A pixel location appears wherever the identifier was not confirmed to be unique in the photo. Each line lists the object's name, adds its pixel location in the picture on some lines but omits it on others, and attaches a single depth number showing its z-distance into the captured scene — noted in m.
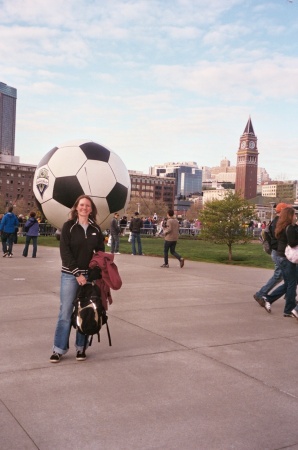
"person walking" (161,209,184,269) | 13.12
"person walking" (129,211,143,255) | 16.96
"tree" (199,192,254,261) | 15.19
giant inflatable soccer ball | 14.20
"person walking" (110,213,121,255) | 16.80
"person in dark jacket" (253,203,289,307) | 7.35
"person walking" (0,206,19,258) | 14.97
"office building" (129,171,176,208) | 162.12
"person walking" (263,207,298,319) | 7.05
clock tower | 175.88
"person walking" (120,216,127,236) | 28.14
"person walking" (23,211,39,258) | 15.18
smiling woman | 4.65
